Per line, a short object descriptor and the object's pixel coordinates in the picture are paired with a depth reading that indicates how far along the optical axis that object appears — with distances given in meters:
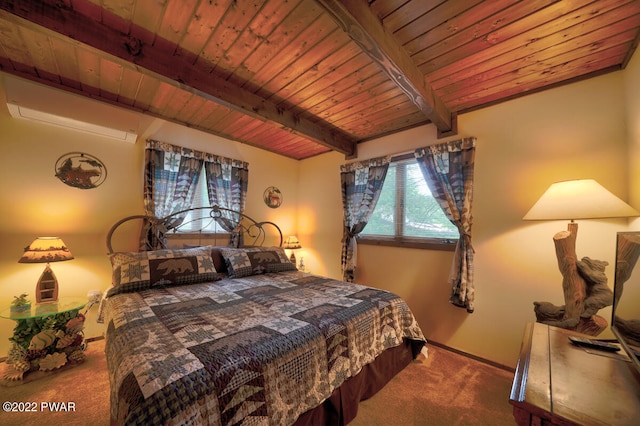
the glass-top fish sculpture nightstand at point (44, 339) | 1.72
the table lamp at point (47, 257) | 1.77
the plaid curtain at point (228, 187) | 3.02
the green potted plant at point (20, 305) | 1.72
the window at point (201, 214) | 2.94
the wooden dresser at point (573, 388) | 0.69
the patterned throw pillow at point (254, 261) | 2.50
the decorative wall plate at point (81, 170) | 2.17
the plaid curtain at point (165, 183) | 2.54
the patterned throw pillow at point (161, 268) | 1.91
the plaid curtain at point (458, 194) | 2.24
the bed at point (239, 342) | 0.89
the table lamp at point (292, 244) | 3.52
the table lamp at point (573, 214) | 1.33
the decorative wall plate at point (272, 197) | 3.65
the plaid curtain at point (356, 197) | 3.01
